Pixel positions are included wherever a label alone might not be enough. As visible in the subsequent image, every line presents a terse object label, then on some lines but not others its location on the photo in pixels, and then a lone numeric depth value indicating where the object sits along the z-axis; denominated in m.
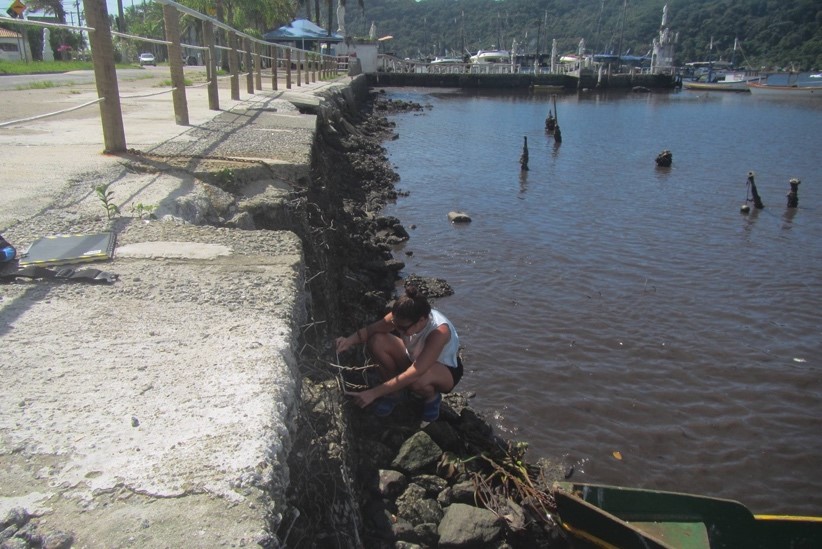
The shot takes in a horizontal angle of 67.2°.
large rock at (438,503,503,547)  3.44
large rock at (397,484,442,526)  3.54
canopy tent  44.25
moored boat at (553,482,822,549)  3.64
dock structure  62.72
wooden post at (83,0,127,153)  5.24
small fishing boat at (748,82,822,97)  81.69
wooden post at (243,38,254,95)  13.06
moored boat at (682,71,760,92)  83.62
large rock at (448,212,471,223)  12.40
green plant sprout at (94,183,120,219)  4.01
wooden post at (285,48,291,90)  18.14
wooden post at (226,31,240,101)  11.06
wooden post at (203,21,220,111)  9.44
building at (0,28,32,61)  32.59
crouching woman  4.20
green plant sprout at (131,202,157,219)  4.17
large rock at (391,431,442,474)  3.97
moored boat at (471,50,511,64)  101.68
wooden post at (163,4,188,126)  7.47
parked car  47.31
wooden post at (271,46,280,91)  16.38
